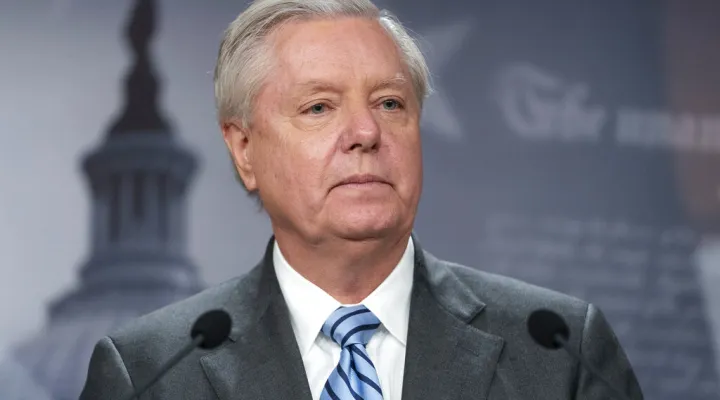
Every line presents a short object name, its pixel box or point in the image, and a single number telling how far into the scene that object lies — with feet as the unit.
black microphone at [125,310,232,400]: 14.48
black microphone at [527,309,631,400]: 14.46
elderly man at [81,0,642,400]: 16.21
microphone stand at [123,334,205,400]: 14.32
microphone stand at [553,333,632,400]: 14.10
